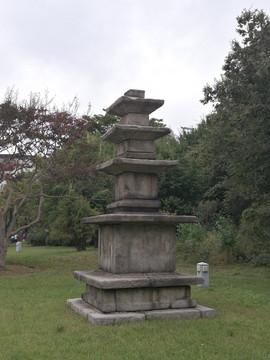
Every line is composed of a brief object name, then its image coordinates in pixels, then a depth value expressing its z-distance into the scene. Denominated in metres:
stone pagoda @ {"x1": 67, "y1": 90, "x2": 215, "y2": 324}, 7.43
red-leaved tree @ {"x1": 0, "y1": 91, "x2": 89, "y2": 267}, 15.67
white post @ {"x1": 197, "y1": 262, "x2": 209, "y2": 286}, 11.55
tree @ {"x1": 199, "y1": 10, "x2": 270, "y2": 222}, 12.21
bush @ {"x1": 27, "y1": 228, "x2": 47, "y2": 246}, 33.66
